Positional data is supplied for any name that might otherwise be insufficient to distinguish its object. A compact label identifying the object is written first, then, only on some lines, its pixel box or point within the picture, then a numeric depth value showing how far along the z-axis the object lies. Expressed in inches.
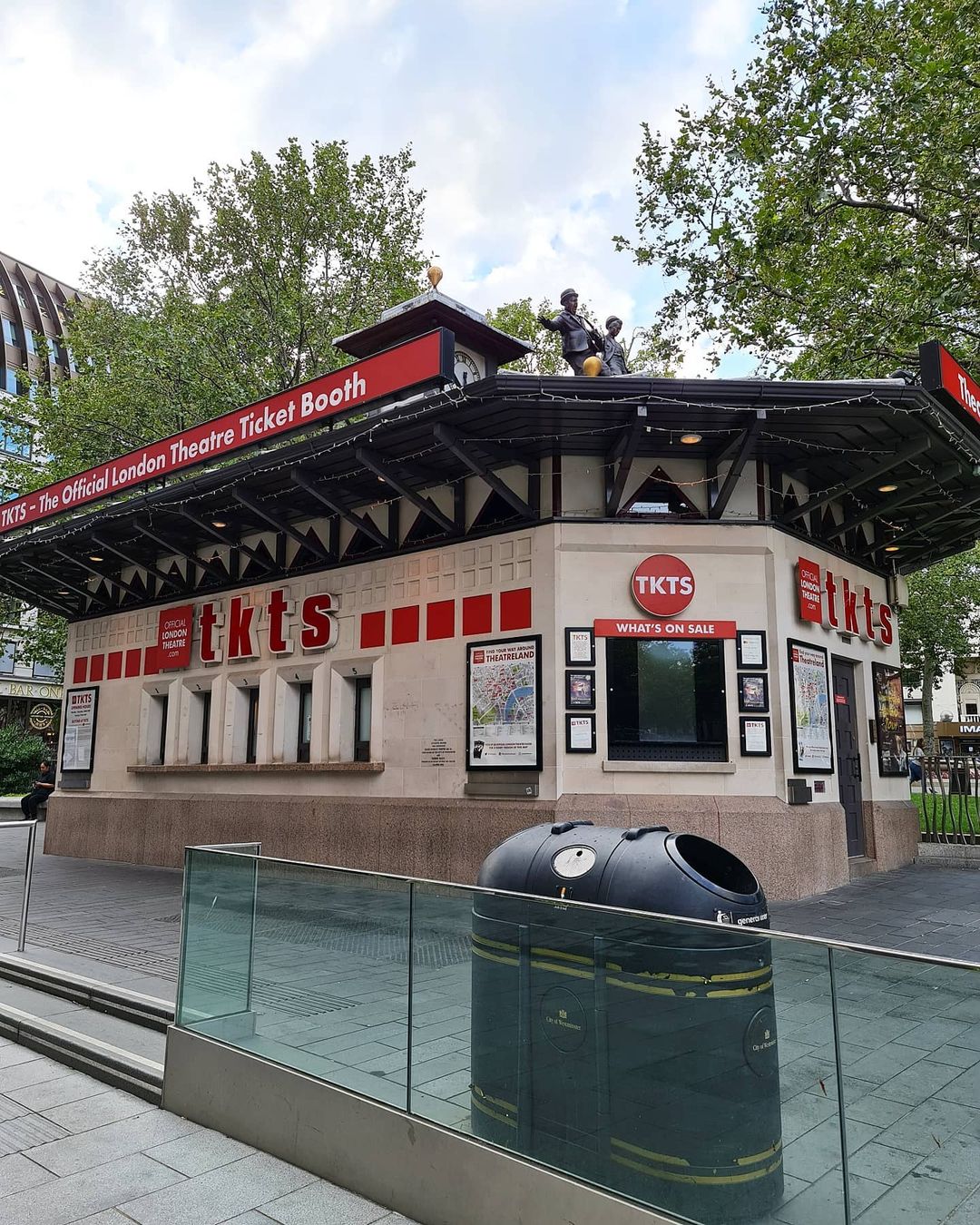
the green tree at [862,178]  535.8
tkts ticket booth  399.9
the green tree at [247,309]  901.8
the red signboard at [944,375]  365.7
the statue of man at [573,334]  480.7
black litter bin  111.9
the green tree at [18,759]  1240.8
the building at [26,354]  1854.1
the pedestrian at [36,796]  839.7
